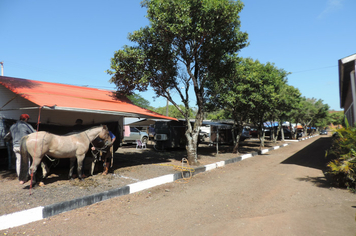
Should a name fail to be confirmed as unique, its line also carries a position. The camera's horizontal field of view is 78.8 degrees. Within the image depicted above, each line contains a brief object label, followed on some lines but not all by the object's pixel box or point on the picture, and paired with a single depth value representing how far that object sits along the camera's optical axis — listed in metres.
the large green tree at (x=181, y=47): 7.89
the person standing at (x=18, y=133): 5.36
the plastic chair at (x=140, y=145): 15.43
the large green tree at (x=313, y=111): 32.49
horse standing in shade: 4.91
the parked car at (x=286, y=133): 34.19
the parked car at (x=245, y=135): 24.25
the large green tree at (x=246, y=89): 10.84
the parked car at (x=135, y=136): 17.41
